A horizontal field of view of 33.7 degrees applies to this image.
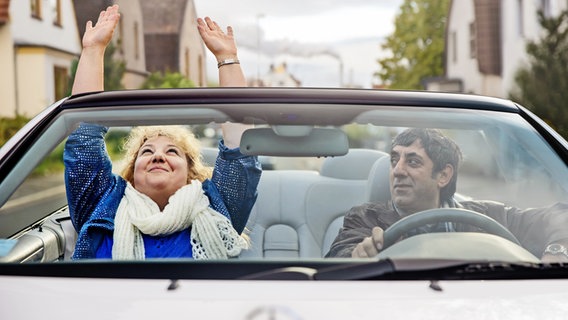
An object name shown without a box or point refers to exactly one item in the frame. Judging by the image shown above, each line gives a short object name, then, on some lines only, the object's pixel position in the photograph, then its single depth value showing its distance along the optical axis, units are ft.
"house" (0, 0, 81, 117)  87.04
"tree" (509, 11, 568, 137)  73.51
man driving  8.93
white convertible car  6.50
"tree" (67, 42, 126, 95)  91.04
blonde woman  9.32
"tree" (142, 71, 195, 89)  106.32
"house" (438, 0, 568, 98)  94.22
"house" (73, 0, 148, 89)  106.93
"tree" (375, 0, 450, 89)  154.71
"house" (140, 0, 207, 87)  122.52
